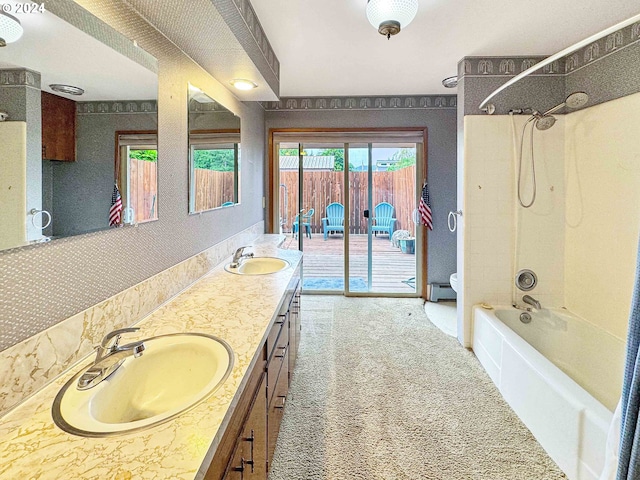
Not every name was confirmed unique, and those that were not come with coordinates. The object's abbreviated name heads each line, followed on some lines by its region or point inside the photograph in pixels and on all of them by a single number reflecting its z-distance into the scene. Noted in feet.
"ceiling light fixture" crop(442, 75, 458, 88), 10.76
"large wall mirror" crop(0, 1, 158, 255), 2.74
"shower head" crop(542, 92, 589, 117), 6.88
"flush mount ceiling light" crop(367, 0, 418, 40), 5.51
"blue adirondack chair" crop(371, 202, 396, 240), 14.26
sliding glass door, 13.96
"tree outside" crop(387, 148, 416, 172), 13.78
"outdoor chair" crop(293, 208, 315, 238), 14.67
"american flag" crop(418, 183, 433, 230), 13.16
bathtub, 4.83
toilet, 10.25
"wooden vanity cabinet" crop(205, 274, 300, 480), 2.80
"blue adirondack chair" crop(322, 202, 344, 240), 14.49
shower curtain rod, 4.18
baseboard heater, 13.44
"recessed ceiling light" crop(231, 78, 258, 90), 7.72
